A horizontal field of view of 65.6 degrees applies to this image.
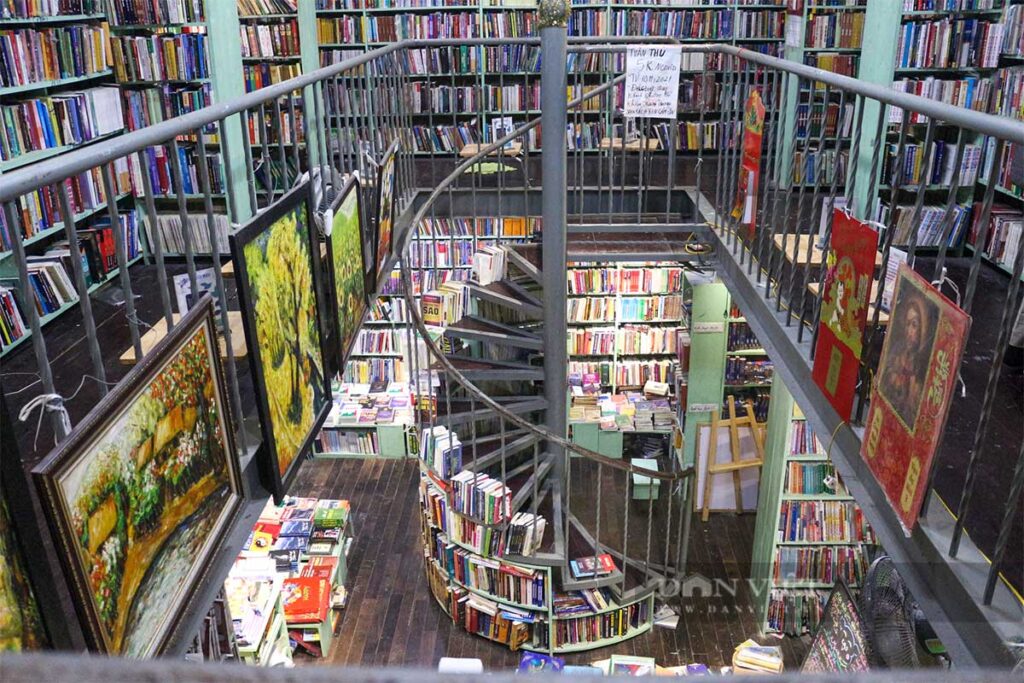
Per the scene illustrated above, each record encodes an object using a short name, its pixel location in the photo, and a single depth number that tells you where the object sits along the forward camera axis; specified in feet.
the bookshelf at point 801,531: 17.95
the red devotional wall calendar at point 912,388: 5.97
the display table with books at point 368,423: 25.39
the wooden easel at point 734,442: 22.86
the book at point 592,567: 17.97
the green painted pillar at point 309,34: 21.57
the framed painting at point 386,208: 11.91
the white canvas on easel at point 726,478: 23.09
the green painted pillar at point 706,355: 22.40
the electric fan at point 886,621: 10.70
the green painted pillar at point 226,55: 16.57
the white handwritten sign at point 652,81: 14.98
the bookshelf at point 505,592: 17.42
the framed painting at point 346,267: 9.69
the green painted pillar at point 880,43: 16.19
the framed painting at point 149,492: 4.36
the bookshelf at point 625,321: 24.70
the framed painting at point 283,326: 6.69
